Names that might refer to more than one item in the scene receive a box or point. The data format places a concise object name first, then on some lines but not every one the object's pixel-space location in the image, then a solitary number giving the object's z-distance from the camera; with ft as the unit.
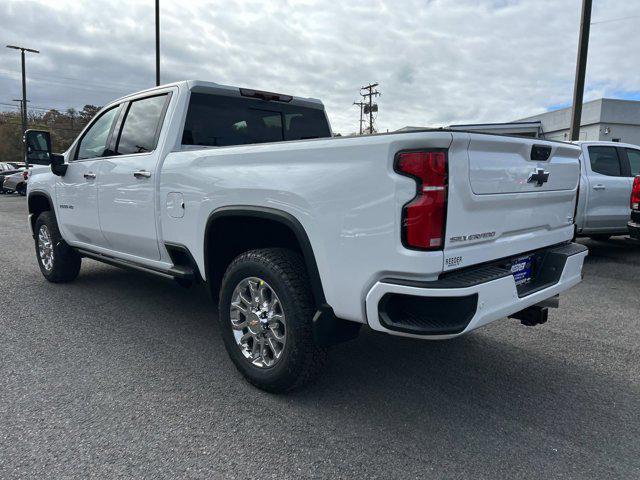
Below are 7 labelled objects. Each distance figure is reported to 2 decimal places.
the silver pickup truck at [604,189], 25.55
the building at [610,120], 82.74
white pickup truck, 7.78
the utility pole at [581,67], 39.75
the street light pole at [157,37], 60.11
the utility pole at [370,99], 153.32
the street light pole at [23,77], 130.62
